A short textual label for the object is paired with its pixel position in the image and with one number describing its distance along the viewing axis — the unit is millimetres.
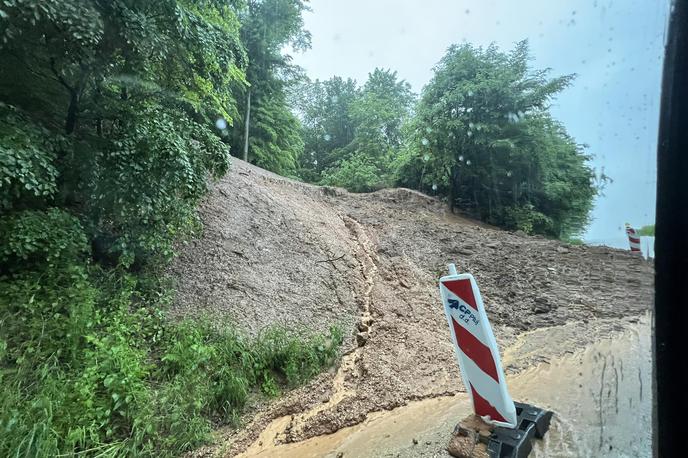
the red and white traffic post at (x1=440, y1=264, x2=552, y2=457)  1989
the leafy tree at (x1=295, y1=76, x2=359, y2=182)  17141
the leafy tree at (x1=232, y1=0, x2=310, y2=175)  9727
